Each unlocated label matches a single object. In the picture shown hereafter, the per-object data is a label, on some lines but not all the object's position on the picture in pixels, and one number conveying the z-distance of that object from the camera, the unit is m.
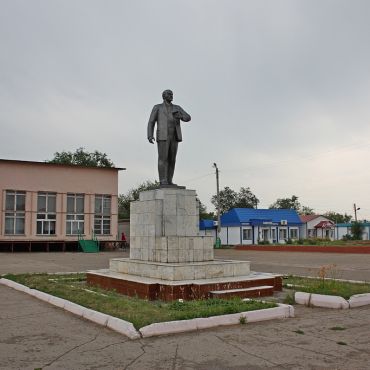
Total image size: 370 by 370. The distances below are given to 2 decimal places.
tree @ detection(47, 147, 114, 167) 60.94
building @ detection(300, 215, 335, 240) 49.32
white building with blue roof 42.34
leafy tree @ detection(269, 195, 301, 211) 85.62
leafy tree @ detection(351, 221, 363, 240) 36.69
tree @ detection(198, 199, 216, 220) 66.02
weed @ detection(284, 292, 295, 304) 7.96
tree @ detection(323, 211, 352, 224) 84.26
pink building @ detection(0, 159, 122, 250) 31.36
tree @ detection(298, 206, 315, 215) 89.06
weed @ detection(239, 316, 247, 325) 6.26
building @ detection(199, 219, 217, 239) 44.72
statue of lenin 10.48
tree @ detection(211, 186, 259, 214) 73.27
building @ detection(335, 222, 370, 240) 52.01
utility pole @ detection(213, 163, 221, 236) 36.22
